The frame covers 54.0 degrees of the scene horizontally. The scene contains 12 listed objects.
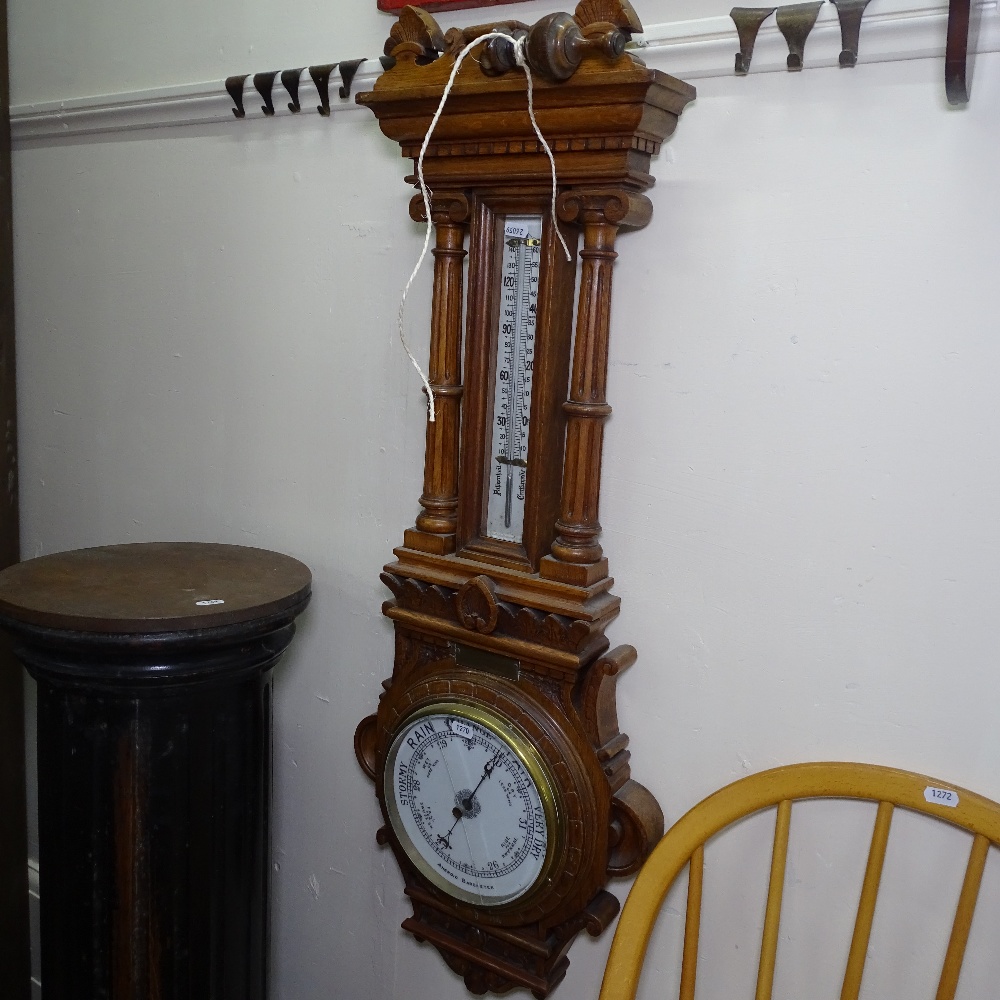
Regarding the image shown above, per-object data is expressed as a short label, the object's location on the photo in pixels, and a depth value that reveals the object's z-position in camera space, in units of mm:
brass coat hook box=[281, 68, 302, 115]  1724
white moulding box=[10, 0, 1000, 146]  1208
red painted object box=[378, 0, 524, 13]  1536
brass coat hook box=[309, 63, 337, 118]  1691
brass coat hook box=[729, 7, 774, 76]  1278
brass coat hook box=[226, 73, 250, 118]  1789
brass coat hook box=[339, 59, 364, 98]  1661
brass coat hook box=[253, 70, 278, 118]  1756
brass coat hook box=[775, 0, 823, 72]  1248
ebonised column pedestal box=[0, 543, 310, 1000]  1482
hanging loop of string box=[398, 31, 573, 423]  1316
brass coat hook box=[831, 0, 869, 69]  1221
